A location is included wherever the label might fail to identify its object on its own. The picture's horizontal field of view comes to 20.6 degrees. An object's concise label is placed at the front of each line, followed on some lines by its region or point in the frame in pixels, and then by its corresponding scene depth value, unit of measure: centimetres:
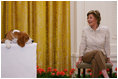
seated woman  520
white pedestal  457
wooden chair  511
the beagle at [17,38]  461
